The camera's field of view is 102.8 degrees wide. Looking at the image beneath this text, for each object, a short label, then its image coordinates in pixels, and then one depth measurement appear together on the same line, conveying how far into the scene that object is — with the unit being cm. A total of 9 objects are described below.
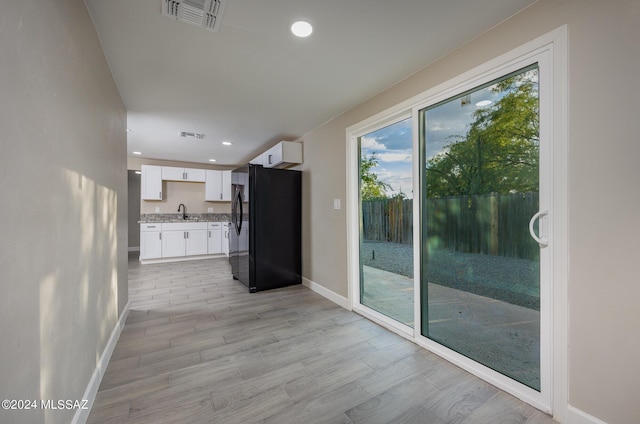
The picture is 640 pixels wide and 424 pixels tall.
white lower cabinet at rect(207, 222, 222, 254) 631
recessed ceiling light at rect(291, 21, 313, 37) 169
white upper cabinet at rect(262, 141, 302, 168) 409
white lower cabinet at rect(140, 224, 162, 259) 561
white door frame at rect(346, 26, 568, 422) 141
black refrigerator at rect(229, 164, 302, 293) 379
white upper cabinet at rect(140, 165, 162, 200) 579
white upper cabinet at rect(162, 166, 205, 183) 597
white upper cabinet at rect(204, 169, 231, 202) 646
